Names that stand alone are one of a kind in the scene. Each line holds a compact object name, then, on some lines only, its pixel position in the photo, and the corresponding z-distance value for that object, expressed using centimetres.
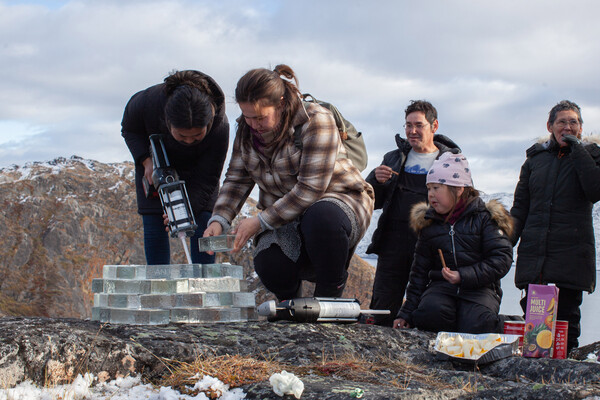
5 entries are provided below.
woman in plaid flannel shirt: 394
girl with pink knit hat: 425
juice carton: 392
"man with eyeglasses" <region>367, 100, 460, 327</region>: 523
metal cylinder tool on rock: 374
